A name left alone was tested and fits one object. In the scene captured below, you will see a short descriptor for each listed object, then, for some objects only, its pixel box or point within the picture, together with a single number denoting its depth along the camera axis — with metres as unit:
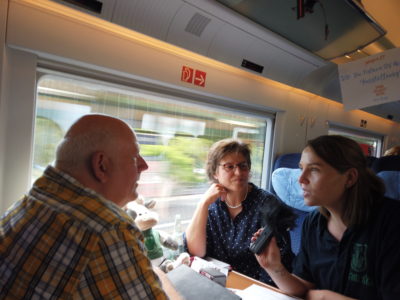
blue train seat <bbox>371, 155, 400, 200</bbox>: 1.96
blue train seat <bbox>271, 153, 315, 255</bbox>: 2.45
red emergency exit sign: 1.88
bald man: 0.66
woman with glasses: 1.79
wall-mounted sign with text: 1.80
